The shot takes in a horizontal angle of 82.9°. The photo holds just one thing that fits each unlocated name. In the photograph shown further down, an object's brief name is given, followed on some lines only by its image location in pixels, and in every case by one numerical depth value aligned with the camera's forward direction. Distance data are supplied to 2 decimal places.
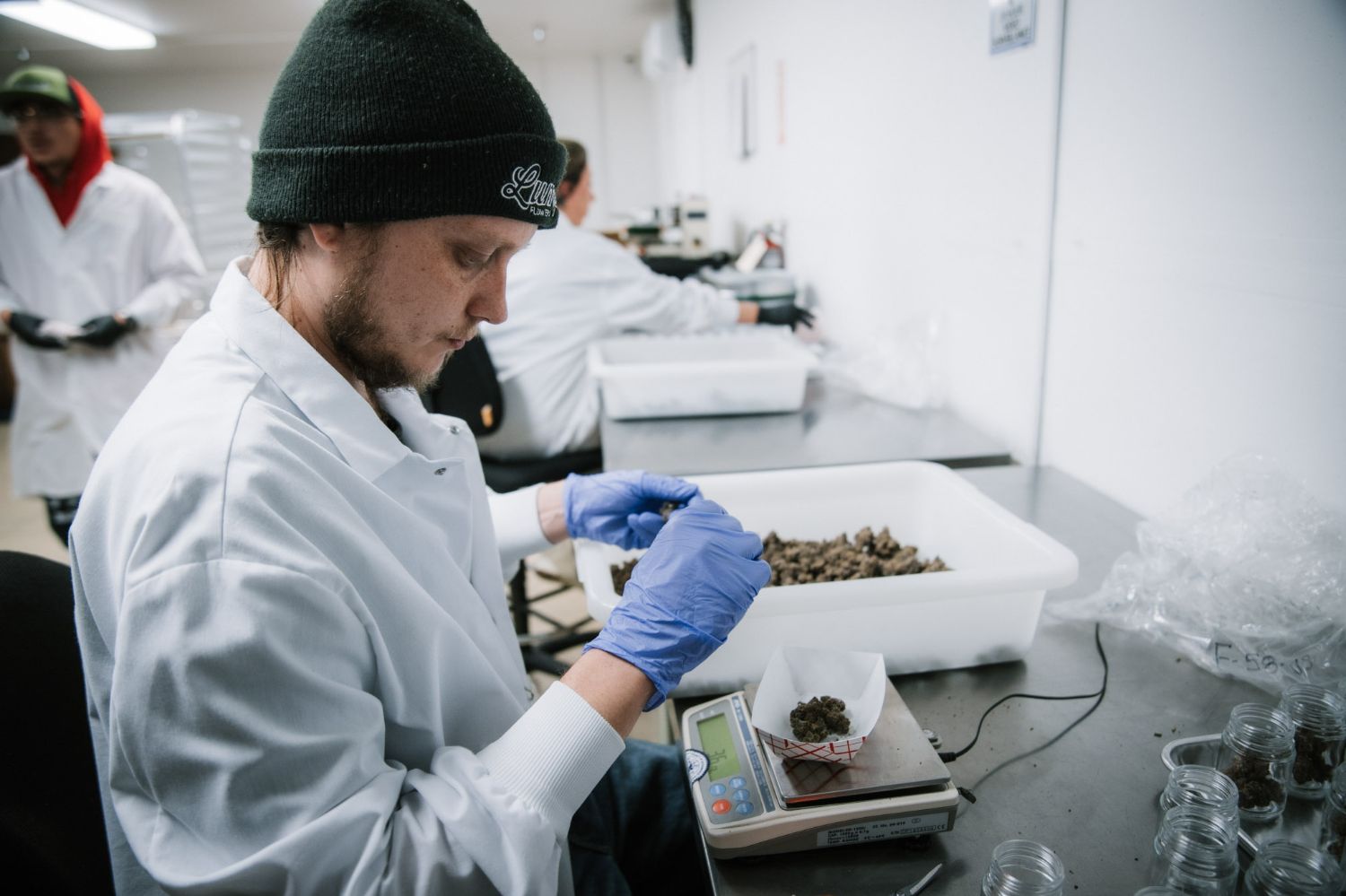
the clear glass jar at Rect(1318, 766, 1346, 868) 0.68
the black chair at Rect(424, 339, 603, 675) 2.17
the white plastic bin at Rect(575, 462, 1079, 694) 0.95
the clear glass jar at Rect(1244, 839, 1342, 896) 0.58
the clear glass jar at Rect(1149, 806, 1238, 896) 0.62
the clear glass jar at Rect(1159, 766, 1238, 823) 0.69
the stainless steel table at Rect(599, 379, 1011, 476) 1.66
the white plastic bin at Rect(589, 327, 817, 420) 1.92
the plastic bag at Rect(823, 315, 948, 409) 2.01
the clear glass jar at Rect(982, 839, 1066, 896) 0.61
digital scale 0.71
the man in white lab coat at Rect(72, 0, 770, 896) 0.61
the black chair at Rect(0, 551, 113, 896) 0.68
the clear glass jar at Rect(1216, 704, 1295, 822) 0.74
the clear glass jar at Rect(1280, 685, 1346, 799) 0.77
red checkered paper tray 0.77
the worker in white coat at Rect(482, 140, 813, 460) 2.33
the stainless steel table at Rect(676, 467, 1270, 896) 0.70
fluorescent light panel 4.88
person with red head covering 2.68
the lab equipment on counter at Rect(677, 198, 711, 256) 4.97
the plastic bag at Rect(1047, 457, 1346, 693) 0.92
